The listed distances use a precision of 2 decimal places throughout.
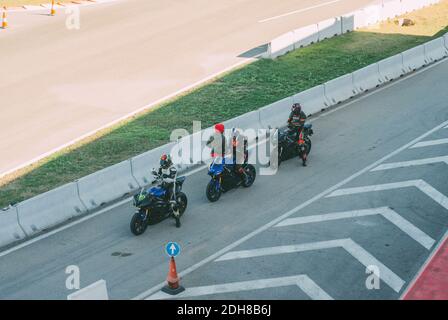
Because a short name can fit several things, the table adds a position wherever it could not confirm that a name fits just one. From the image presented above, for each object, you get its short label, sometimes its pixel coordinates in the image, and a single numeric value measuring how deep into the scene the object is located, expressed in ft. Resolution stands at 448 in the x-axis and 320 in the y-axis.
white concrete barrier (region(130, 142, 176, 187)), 64.34
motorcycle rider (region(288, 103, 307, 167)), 68.08
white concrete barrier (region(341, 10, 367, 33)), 114.73
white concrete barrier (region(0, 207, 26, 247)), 54.24
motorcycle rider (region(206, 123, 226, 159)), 61.16
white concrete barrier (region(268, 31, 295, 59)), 102.73
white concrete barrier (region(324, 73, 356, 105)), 85.66
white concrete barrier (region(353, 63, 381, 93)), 89.51
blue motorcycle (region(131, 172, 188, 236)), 54.80
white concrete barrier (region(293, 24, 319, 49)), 106.93
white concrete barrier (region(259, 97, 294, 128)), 78.45
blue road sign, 45.88
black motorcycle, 68.08
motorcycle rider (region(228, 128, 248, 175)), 61.82
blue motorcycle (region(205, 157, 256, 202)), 60.49
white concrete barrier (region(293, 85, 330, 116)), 82.33
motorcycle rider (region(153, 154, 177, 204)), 55.98
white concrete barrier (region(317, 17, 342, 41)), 110.83
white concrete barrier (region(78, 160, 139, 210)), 60.18
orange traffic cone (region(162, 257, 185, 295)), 46.50
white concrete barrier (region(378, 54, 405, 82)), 93.25
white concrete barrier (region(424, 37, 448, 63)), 101.23
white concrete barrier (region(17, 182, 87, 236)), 55.93
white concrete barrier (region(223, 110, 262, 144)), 74.51
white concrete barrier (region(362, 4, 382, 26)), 118.52
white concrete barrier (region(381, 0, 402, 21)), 121.60
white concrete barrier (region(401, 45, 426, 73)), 96.99
